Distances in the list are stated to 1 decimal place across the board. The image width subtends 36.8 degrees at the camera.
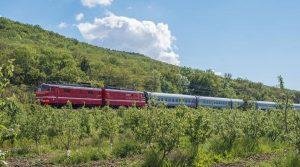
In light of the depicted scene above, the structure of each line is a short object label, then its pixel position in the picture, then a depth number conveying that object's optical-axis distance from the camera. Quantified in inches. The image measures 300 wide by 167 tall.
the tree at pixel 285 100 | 1011.3
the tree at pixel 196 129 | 780.0
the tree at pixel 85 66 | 4253.4
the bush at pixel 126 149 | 879.7
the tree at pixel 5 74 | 235.6
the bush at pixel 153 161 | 700.0
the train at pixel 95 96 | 1766.7
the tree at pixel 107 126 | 1013.2
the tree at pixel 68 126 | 961.5
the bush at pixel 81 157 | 832.3
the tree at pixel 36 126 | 1045.2
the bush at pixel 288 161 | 626.2
